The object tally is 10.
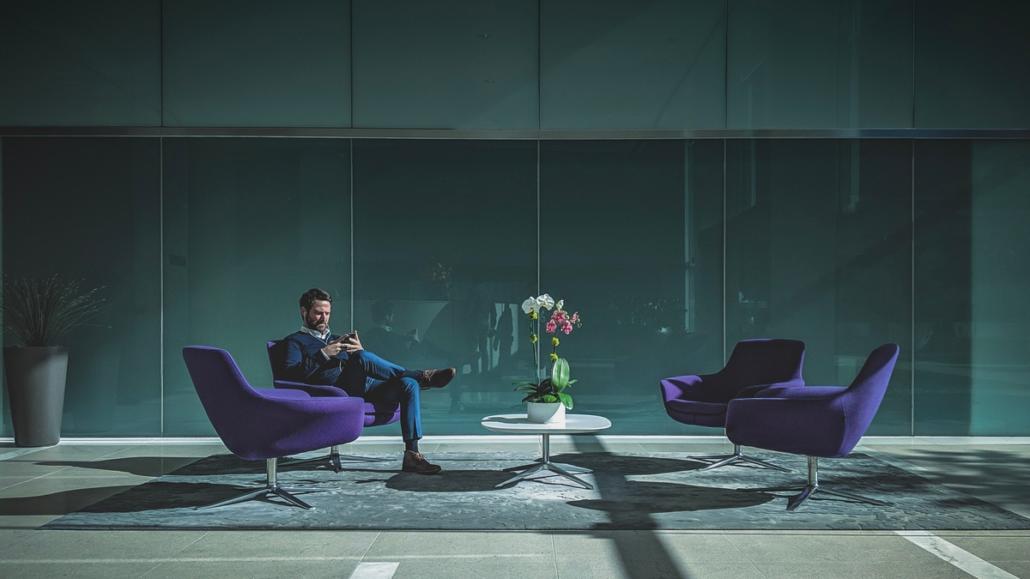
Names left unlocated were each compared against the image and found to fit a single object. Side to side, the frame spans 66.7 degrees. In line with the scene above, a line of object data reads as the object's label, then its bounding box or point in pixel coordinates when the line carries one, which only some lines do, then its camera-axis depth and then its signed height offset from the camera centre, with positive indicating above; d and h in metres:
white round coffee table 4.57 -0.83
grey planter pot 6.03 -0.82
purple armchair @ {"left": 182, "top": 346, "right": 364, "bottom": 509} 4.04 -0.66
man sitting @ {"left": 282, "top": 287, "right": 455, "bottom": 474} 5.04 -0.57
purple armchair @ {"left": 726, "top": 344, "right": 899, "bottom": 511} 4.09 -0.70
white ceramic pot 4.70 -0.75
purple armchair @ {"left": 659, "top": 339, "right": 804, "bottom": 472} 5.46 -0.65
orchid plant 4.73 -0.51
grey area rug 3.88 -1.18
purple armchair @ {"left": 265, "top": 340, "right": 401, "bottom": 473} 5.01 -0.69
